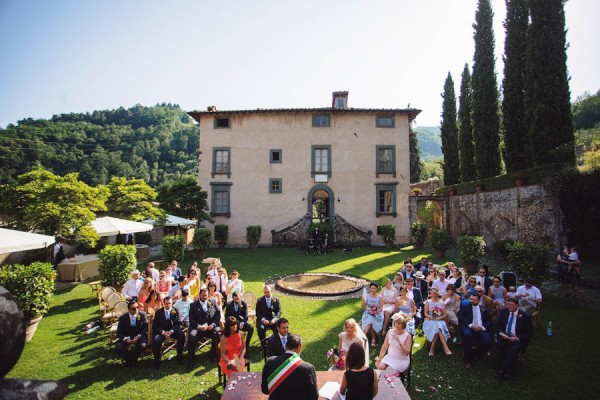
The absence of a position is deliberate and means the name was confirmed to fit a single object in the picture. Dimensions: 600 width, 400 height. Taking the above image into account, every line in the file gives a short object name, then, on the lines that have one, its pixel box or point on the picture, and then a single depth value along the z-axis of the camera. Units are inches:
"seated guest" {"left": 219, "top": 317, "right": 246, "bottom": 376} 206.4
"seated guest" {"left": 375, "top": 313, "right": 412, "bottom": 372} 198.1
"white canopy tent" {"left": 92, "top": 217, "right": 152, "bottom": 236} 497.0
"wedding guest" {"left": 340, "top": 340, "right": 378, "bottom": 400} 130.0
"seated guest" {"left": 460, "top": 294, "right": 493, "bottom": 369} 235.6
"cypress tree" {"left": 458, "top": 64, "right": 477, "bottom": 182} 968.3
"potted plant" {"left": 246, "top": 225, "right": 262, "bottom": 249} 863.1
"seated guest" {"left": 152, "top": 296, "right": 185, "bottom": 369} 235.9
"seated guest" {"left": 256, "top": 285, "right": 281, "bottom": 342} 267.3
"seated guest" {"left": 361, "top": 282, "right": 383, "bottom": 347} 276.1
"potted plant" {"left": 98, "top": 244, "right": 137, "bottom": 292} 394.6
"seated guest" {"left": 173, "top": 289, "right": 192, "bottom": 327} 276.7
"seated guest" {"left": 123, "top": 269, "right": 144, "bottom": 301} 327.6
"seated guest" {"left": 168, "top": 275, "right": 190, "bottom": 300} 316.5
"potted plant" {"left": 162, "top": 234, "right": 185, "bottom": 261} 597.9
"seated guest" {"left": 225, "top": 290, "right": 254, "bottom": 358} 261.5
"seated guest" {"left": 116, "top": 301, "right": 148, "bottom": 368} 233.1
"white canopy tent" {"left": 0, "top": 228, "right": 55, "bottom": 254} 288.5
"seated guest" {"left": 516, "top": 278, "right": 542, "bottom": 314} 292.7
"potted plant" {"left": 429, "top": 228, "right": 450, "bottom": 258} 646.5
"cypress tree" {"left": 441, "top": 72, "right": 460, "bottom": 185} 1091.3
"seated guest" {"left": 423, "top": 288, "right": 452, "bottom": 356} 252.1
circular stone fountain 405.4
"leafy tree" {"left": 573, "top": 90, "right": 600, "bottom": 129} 1550.2
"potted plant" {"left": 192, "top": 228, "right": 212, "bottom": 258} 684.7
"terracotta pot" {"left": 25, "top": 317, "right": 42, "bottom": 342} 274.4
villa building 908.6
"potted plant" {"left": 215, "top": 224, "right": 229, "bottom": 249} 868.6
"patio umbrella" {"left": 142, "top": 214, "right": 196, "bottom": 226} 677.5
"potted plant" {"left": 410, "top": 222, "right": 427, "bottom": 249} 793.6
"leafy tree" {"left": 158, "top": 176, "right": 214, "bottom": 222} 757.9
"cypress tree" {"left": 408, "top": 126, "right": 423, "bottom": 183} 1467.8
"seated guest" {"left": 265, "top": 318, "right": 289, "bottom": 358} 190.7
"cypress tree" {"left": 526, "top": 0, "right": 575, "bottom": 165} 567.8
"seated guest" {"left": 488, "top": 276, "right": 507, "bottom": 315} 303.4
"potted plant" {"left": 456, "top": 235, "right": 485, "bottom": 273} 515.5
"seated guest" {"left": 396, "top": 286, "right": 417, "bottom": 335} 283.7
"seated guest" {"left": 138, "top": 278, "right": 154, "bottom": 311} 309.4
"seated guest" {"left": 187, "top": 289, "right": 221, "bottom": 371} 244.8
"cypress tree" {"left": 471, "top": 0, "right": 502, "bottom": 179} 835.4
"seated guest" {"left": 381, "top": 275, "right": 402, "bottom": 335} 290.0
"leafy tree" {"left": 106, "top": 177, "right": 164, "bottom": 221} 692.7
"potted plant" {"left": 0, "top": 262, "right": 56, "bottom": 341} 271.3
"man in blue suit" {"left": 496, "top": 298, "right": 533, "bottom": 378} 217.6
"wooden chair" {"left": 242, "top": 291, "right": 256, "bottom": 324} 322.3
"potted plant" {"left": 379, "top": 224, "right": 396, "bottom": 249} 856.3
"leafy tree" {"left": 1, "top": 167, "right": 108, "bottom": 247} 417.7
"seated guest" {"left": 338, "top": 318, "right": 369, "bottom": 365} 195.0
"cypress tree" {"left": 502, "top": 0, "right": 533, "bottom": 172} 715.4
